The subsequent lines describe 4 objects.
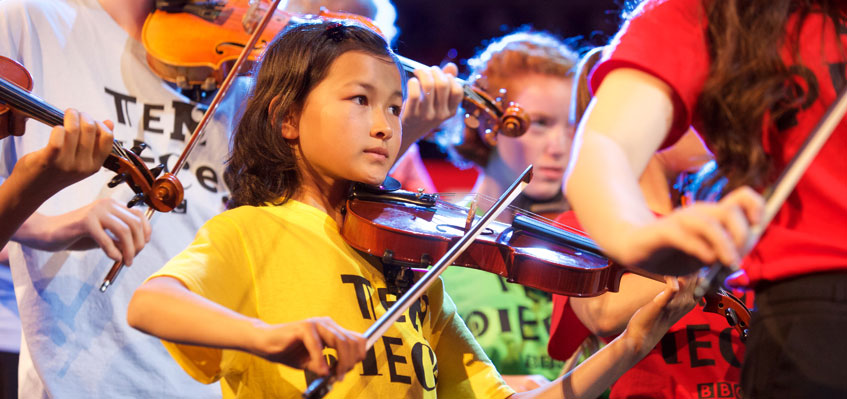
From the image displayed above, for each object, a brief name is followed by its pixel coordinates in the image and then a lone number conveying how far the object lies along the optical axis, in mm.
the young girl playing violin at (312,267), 1869
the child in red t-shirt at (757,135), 1666
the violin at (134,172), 2040
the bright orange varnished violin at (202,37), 2384
